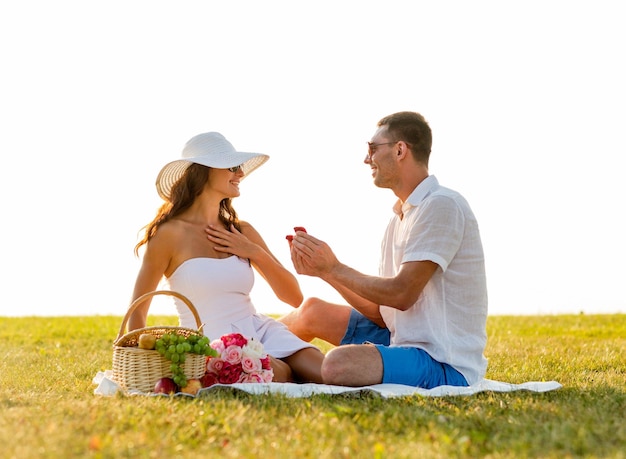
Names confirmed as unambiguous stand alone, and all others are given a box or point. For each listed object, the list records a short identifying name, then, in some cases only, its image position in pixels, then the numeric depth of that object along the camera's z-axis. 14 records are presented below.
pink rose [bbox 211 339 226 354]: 5.70
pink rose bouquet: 5.56
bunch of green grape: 5.33
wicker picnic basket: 5.45
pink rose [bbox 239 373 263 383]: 5.55
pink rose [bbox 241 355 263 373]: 5.52
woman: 6.09
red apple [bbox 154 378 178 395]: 5.35
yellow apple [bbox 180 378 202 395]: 5.35
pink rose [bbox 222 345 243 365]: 5.57
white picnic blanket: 5.33
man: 5.51
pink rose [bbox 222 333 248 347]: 5.66
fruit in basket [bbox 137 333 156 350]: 5.41
